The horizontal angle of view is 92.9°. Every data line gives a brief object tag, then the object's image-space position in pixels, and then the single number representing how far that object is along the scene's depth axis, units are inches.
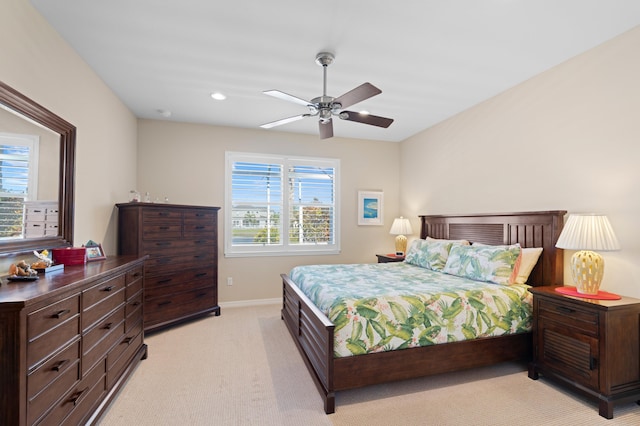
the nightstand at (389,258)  186.5
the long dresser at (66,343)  50.4
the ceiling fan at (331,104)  95.0
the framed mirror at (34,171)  73.4
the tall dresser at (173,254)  137.9
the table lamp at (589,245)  91.5
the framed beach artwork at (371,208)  211.5
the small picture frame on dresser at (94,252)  100.8
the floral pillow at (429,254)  148.3
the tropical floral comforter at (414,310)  89.4
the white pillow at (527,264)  119.0
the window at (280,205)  188.5
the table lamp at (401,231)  196.5
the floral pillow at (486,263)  115.4
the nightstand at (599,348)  84.0
